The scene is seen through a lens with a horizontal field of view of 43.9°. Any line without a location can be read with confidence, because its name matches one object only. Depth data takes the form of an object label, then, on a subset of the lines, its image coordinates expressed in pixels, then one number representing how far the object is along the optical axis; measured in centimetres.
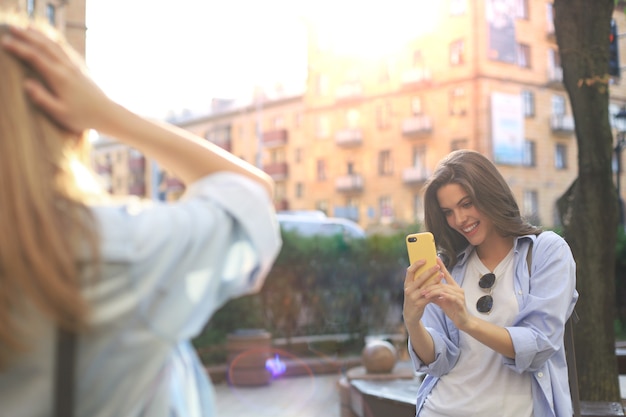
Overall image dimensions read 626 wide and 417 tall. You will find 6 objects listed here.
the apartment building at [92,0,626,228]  4050
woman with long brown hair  254
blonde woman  112
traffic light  980
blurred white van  1305
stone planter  1027
